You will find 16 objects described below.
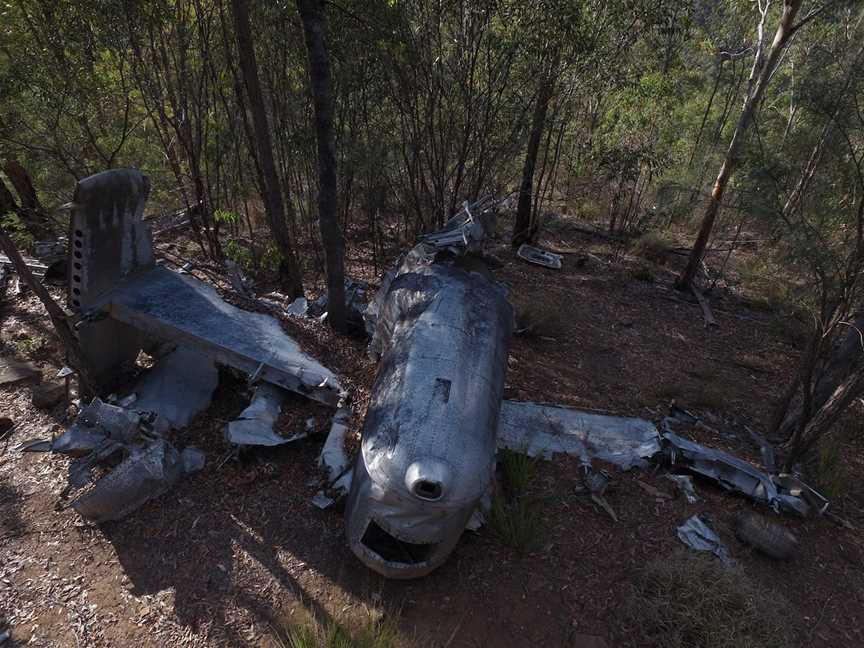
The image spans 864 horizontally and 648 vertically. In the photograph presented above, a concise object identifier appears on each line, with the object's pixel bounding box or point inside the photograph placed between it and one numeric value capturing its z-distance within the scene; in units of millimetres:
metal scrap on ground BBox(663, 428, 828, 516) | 5379
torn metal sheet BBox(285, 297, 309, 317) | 7705
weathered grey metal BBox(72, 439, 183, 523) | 4570
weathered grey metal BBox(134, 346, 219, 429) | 5863
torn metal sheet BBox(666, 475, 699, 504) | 5375
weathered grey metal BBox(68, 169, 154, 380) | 5398
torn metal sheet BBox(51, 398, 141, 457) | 4797
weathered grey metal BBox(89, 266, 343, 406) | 5609
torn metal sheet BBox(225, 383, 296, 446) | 5254
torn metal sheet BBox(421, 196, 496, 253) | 6801
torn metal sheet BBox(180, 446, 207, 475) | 5309
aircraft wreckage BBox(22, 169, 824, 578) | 4012
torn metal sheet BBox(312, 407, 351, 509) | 4941
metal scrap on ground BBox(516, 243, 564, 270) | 13070
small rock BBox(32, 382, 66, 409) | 6180
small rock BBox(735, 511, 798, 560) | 4812
